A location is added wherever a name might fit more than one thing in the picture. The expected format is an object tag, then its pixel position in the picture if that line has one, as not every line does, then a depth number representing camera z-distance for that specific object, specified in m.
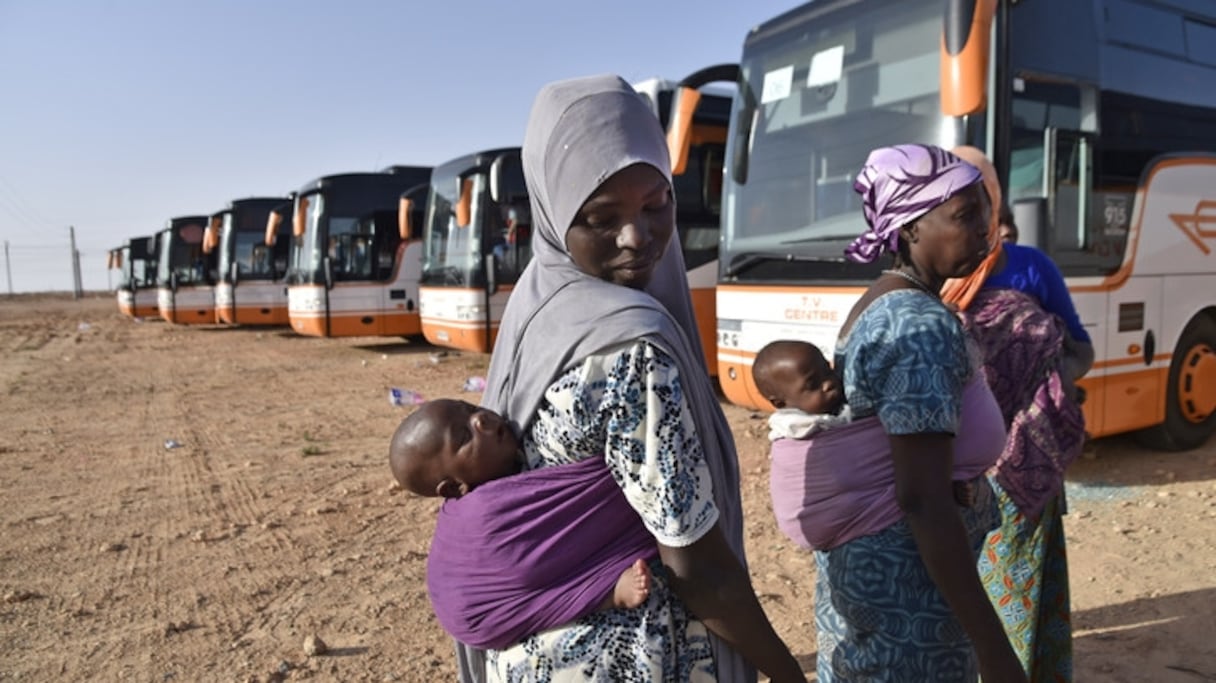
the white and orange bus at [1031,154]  4.88
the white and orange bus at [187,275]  22.03
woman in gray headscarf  1.21
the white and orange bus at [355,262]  14.42
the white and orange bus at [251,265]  19.00
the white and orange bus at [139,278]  26.23
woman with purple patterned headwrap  1.61
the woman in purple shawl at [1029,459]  2.35
